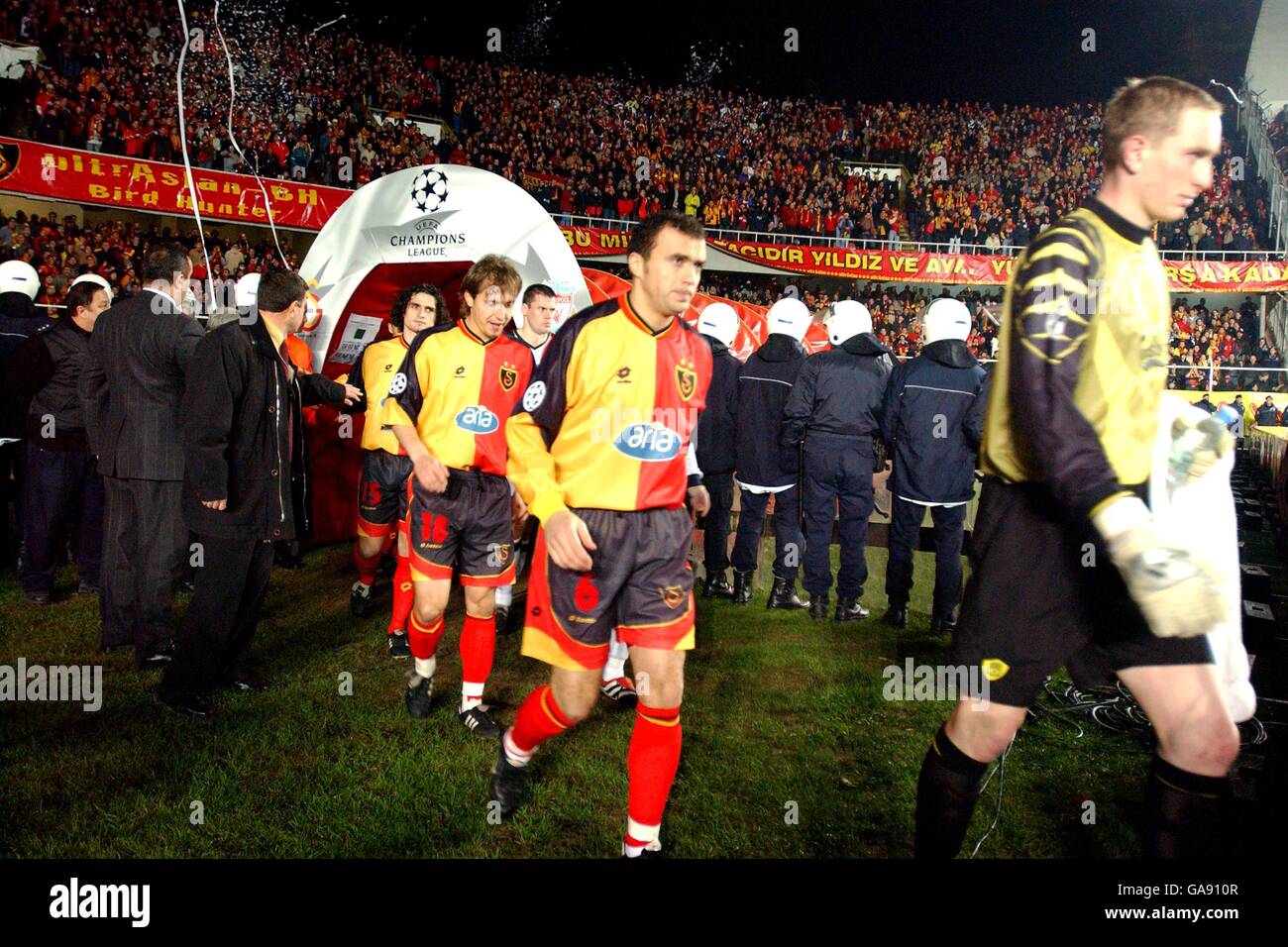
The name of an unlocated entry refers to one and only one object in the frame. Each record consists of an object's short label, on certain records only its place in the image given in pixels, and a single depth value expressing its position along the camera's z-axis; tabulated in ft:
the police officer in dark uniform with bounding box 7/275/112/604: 19.58
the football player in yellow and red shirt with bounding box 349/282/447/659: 19.39
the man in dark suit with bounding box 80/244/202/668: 15.25
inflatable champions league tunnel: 25.05
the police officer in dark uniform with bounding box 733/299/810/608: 22.13
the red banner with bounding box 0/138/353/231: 48.16
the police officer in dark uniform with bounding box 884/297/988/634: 19.31
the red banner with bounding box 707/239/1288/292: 85.30
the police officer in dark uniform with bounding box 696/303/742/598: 22.45
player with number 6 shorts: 9.21
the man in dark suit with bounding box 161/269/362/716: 13.33
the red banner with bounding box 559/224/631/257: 78.84
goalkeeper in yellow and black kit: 6.73
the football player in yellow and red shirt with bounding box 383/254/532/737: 13.50
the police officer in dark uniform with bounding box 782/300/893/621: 20.72
